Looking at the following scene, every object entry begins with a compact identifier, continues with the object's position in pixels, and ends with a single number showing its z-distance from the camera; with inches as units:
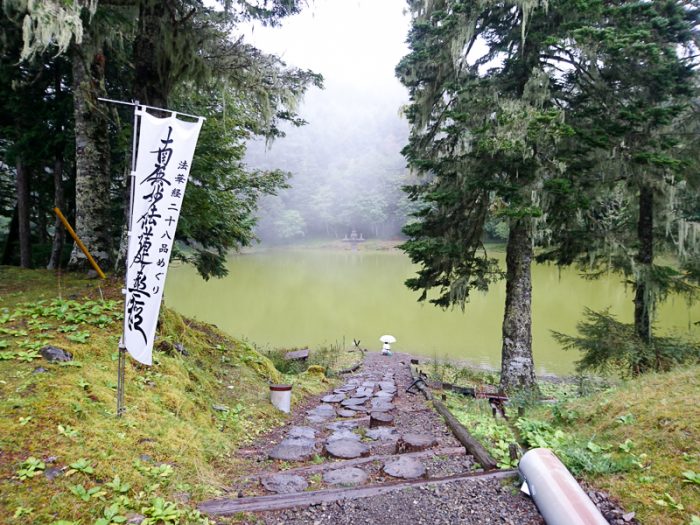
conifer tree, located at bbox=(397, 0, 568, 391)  216.7
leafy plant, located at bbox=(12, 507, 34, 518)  76.4
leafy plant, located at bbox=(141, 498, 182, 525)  82.6
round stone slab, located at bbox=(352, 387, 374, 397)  229.4
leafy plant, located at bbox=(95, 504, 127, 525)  78.9
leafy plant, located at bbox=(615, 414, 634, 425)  117.4
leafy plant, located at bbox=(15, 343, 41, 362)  129.6
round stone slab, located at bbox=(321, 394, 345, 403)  219.6
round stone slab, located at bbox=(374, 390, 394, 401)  223.3
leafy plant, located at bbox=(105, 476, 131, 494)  88.5
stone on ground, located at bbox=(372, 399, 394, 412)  190.1
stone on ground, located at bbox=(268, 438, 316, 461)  130.2
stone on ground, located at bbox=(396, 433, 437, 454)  129.5
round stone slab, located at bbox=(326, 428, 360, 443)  143.6
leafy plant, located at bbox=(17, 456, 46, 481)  85.2
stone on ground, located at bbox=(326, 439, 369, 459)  128.6
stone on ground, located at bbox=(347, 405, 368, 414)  197.3
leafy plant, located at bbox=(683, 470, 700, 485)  84.7
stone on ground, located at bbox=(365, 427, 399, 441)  149.6
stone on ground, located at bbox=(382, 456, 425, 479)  106.4
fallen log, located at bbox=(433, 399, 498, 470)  108.5
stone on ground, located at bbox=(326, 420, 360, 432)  165.5
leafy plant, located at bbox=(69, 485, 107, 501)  84.1
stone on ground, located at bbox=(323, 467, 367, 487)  105.3
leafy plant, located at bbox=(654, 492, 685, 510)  79.5
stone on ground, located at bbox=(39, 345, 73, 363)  133.0
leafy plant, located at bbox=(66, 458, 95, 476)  90.0
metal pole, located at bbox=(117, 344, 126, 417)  117.8
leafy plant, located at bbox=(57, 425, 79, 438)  100.0
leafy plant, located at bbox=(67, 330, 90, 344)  148.1
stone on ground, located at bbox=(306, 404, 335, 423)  185.4
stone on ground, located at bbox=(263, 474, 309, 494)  102.3
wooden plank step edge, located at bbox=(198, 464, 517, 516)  90.0
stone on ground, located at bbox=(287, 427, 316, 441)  154.3
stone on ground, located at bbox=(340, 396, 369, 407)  208.7
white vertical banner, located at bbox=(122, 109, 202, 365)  121.0
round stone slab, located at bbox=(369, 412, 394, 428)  166.6
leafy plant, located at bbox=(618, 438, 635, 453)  104.2
